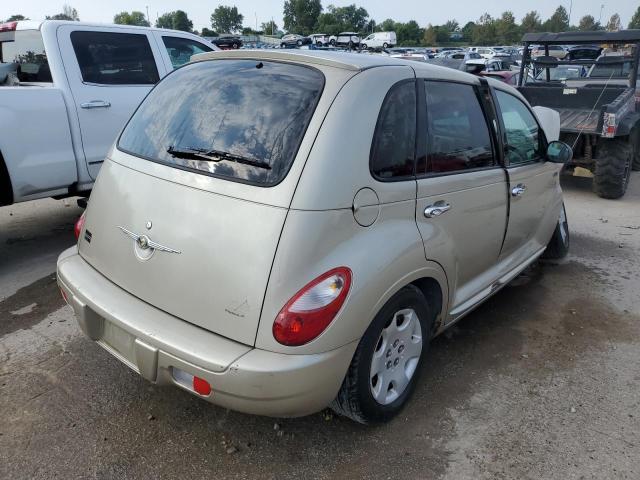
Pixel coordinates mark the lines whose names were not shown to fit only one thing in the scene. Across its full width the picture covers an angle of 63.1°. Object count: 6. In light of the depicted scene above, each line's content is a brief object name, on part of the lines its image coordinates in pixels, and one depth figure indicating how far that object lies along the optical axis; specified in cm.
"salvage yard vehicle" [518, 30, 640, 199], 712
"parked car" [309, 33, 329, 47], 5310
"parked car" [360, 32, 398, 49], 6084
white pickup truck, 414
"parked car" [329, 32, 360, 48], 4759
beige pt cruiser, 206
